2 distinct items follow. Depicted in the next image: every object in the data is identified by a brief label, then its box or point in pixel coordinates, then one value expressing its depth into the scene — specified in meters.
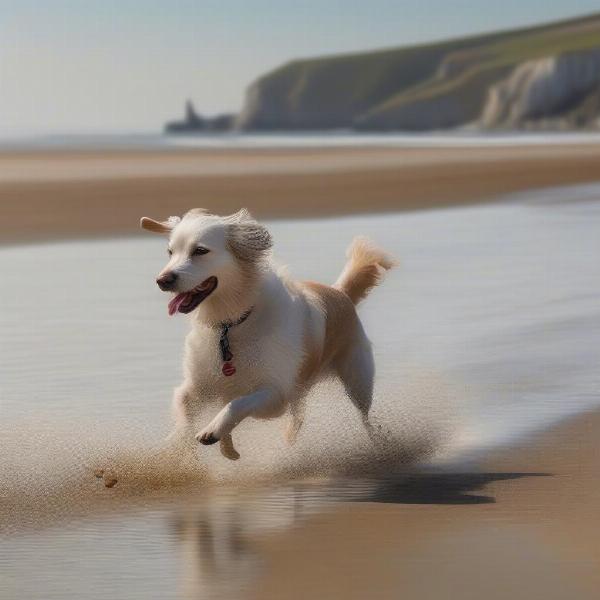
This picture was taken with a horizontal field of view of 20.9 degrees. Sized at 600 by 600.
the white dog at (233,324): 6.72
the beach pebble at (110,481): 6.59
